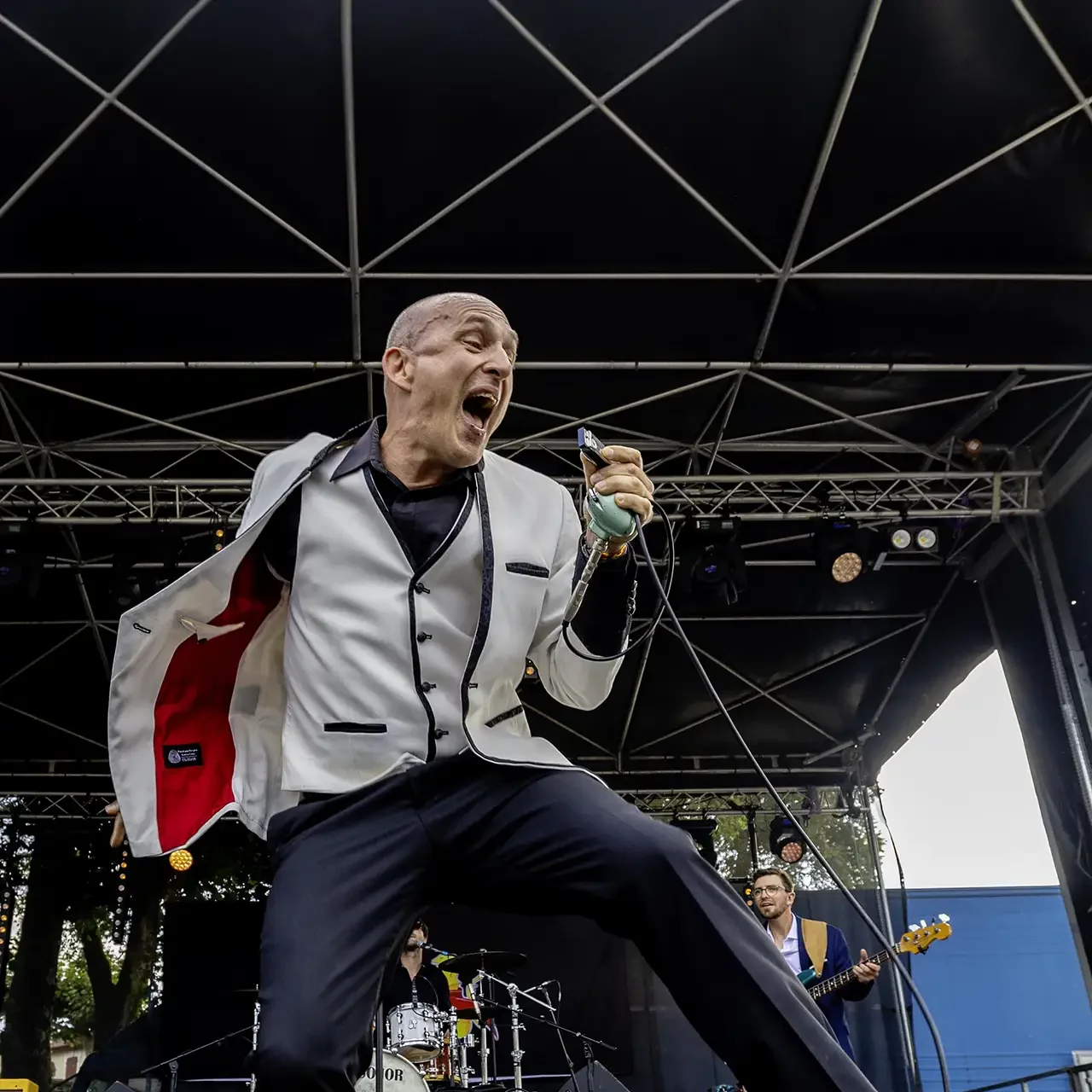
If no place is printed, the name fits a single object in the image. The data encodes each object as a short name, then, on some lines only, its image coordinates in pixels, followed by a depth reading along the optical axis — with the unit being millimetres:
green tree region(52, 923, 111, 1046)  10828
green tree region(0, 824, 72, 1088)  10680
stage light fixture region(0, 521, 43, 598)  7531
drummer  7688
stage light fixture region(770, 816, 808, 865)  10992
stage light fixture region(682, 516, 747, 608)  7906
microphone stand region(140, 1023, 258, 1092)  7857
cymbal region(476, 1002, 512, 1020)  7367
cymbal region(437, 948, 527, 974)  7367
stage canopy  5281
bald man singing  1462
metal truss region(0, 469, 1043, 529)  7707
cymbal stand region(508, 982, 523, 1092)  7348
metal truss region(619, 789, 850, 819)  12055
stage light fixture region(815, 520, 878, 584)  7914
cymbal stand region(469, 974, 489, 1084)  7513
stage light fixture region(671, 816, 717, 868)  11828
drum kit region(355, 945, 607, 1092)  6207
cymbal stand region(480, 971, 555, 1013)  7562
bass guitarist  6582
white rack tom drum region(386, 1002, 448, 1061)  6966
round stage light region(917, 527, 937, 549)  8070
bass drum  5934
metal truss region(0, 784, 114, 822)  11453
